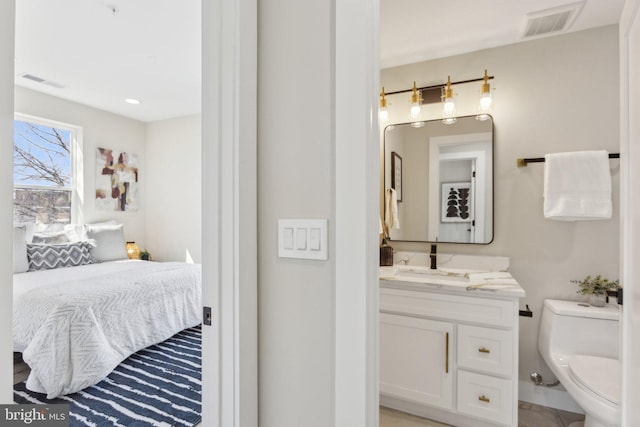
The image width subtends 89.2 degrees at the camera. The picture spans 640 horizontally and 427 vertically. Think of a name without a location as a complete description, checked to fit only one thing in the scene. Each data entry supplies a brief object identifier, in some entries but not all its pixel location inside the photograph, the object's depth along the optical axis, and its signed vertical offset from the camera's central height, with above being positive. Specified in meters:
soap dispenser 2.44 -0.33
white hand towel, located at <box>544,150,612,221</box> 1.93 +0.16
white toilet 1.54 -0.77
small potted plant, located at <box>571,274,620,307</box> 1.93 -0.45
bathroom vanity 1.75 -0.77
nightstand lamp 4.46 -0.55
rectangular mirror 2.29 +0.25
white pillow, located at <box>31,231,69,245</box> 3.45 -0.29
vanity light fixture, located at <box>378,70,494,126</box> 2.21 +0.82
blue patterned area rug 1.92 -1.22
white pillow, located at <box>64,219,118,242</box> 3.78 -0.25
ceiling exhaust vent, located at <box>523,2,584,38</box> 1.86 +1.17
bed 2.09 -0.79
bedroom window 3.58 +0.48
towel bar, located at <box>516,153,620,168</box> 2.14 +0.35
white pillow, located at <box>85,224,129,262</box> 3.86 -0.39
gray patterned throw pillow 3.21 -0.46
